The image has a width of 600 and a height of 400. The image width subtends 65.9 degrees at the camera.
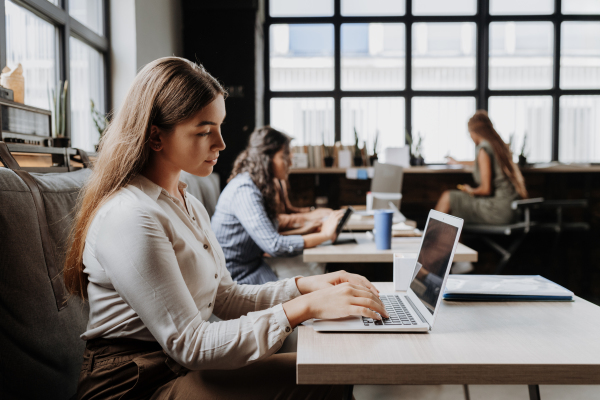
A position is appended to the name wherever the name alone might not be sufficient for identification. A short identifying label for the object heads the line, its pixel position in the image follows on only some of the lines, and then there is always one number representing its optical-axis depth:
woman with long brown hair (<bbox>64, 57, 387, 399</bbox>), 0.88
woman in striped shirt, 2.13
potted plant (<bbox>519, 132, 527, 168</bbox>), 4.53
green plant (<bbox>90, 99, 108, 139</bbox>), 2.91
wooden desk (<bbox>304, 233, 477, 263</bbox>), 1.85
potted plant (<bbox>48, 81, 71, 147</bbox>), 2.37
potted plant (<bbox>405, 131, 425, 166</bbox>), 4.57
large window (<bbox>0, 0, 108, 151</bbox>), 2.36
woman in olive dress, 3.94
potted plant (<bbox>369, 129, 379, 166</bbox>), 4.59
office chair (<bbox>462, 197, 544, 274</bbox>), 3.54
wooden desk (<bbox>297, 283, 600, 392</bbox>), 0.77
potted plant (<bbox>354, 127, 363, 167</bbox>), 4.54
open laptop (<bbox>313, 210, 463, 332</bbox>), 0.93
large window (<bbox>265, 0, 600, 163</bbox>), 5.16
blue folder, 1.17
